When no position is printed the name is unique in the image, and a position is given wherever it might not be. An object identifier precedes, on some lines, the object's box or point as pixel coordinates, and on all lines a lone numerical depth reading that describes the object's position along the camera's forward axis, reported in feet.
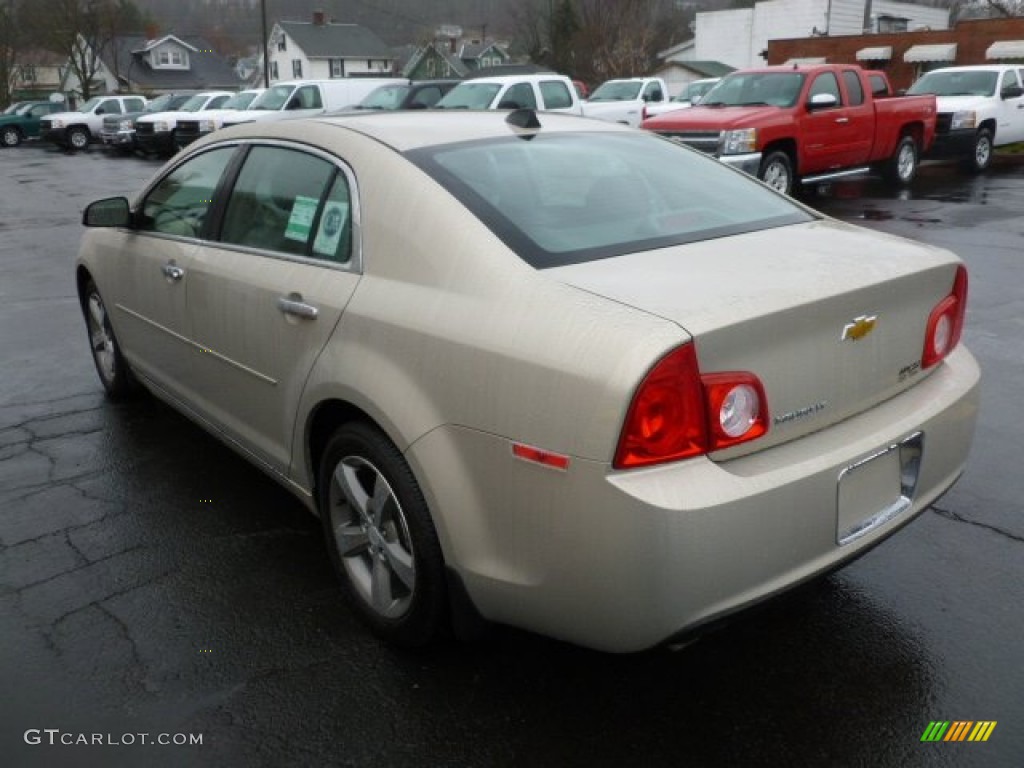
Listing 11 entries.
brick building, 114.52
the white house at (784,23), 167.43
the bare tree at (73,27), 171.42
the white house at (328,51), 256.52
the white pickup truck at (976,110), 54.39
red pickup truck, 39.32
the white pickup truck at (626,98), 65.98
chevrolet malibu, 7.55
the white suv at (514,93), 56.49
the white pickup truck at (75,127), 109.19
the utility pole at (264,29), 143.64
